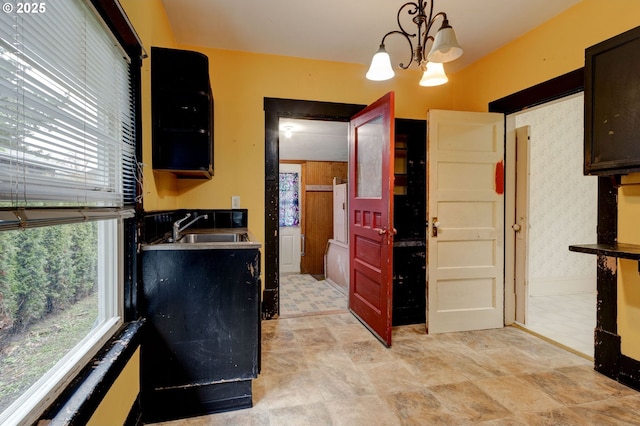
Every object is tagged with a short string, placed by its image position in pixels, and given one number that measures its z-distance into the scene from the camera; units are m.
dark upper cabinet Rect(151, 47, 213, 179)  2.02
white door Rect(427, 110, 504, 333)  2.80
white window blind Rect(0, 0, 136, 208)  0.82
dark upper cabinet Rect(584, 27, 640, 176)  1.75
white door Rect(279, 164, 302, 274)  5.75
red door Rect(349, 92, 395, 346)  2.48
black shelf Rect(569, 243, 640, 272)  1.74
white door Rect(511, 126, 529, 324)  2.92
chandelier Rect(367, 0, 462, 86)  1.57
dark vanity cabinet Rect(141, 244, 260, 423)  1.67
